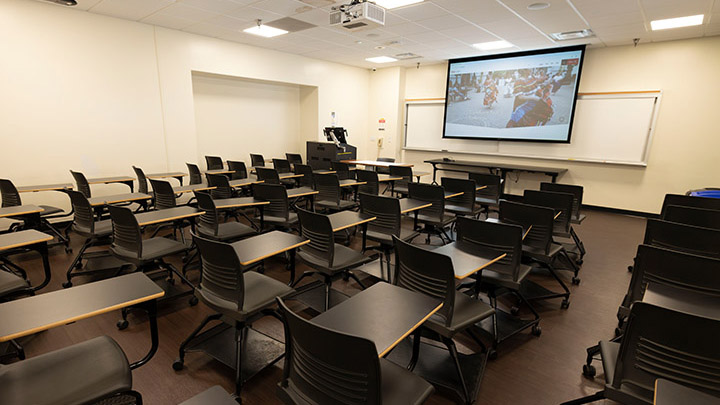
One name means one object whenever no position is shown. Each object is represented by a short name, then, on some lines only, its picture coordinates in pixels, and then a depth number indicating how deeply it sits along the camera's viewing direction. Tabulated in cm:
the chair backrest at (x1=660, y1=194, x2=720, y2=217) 365
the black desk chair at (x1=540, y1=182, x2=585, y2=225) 413
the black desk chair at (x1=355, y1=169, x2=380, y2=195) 537
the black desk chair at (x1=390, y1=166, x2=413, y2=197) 619
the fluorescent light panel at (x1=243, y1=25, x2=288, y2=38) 599
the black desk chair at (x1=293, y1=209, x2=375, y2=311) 271
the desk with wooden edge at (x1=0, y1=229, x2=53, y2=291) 235
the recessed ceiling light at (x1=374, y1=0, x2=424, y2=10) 453
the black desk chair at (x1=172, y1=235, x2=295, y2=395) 198
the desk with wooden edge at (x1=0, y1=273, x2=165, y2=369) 140
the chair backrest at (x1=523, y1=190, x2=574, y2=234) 365
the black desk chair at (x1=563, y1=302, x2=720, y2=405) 129
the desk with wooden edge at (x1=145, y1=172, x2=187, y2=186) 555
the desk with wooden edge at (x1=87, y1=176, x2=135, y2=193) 494
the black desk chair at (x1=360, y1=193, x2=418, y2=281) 334
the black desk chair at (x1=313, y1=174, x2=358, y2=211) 473
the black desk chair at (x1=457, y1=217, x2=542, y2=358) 246
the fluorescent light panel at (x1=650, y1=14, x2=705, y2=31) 488
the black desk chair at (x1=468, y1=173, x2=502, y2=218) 525
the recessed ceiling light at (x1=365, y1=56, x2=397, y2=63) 825
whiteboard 640
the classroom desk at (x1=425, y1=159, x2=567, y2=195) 712
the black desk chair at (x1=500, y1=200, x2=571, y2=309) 299
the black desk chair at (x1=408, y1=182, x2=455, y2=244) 409
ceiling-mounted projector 398
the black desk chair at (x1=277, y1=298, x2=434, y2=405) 114
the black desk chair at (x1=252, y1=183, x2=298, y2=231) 388
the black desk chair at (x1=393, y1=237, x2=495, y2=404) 188
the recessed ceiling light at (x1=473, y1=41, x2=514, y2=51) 660
